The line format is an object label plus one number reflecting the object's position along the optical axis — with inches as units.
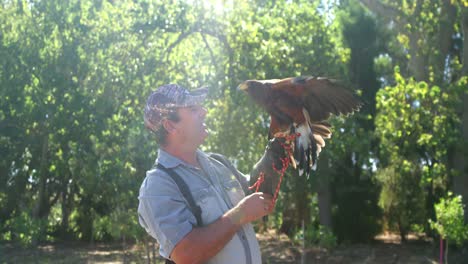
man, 81.7
